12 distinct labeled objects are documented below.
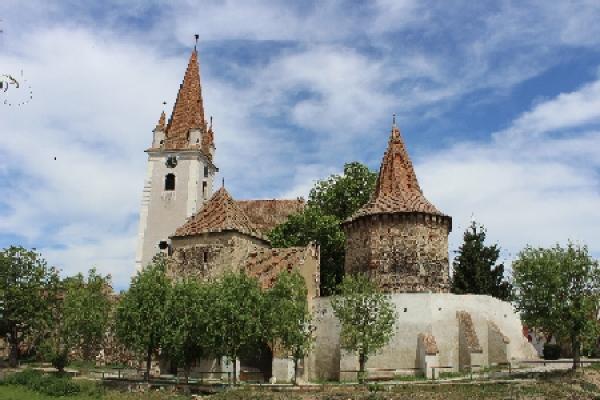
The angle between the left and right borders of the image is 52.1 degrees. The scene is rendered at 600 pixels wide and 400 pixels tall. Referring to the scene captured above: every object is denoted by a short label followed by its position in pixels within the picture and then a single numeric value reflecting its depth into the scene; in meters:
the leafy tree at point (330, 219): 46.69
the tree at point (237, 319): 30.09
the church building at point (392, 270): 32.28
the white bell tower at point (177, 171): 54.91
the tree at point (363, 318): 30.00
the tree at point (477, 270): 48.44
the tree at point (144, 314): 33.19
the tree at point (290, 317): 30.17
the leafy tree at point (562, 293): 29.23
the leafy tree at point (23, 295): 45.38
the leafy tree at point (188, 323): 31.39
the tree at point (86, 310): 38.59
